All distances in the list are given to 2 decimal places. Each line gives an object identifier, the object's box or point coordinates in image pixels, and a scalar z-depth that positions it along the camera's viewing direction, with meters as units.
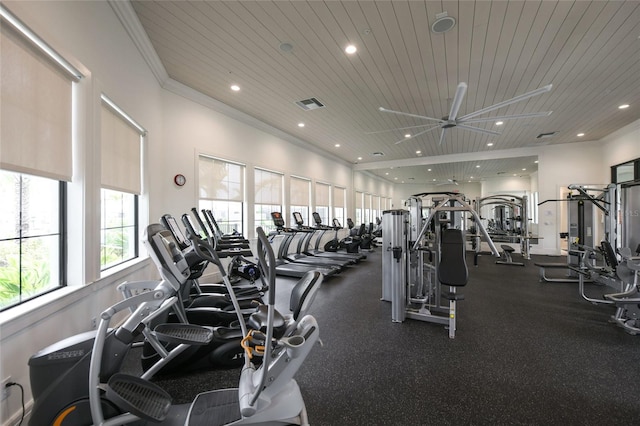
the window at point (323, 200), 8.95
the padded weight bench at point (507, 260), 6.59
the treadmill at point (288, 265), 5.56
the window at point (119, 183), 2.66
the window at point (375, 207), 14.40
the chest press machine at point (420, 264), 3.01
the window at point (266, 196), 6.23
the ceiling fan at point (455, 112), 3.11
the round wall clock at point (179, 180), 4.41
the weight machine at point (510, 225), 7.36
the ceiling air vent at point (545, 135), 6.76
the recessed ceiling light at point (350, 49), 3.30
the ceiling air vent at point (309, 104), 4.98
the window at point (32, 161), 1.55
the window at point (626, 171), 5.99
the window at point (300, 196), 7.68
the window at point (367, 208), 13.19
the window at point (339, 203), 9.98
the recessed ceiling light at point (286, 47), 3.28
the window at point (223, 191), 4.98
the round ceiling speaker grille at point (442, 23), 2.74
